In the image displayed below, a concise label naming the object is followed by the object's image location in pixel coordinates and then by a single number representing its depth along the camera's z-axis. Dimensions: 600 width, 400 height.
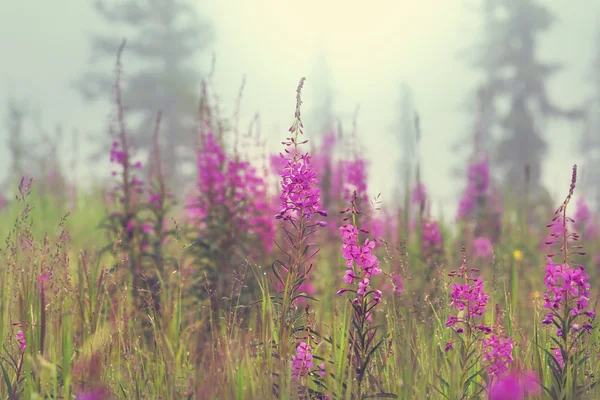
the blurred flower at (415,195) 16.56
